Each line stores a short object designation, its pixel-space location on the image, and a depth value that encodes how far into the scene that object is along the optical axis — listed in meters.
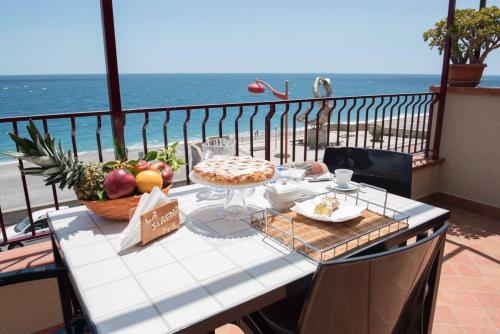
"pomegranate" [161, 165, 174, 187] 1.41
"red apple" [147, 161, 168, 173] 1.39
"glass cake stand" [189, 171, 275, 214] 1.36
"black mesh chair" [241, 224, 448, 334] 0.79
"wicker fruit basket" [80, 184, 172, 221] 1.25
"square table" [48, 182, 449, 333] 0.77
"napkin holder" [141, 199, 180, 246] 1.10
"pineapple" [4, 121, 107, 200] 1.20
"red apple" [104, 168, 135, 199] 1.24
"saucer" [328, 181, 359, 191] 1.60
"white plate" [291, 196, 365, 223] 1.22
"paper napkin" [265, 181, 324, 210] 1.38
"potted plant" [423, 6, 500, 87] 3.47
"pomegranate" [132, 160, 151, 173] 1.36
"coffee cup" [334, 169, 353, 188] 1.62
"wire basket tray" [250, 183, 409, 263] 1.06
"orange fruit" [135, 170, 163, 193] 1.30
